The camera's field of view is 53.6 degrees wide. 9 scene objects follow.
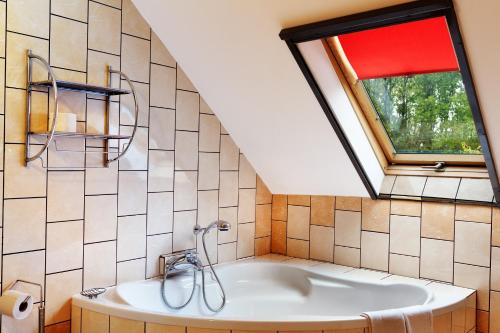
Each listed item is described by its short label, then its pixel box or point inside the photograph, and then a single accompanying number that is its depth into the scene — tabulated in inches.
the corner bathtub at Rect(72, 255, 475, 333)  81.5
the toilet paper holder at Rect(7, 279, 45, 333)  86.9
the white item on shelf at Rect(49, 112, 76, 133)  87.3
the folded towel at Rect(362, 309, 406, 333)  83.7
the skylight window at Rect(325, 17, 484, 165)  93.4
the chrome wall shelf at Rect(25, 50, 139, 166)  83.6
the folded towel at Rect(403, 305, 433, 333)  87.2
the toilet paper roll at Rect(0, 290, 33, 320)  79.0
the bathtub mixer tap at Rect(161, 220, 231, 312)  109.7
